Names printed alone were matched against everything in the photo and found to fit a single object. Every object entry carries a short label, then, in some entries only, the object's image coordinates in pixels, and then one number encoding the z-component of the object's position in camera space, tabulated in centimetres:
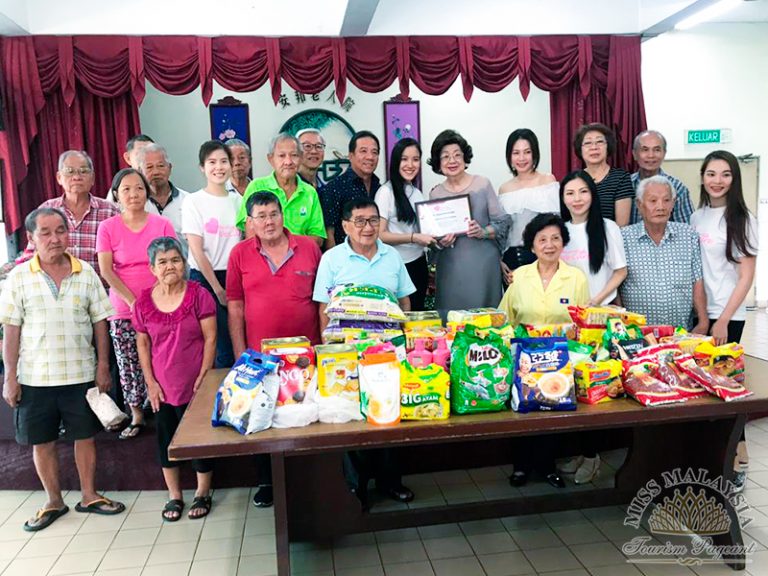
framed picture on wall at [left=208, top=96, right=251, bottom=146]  713
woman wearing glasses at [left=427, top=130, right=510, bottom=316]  337
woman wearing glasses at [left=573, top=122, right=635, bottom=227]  356
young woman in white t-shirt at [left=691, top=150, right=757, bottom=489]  309
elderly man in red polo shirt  281
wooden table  193
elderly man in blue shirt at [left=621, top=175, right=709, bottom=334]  301
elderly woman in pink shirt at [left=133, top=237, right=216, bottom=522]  283
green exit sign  772
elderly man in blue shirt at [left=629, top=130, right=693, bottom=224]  365
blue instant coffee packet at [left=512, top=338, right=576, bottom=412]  206
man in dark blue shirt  359
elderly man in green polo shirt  330
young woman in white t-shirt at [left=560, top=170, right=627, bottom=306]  304
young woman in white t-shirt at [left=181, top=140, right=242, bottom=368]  331
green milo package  204
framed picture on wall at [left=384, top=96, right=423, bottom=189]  752
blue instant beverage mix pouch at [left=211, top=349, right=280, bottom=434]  194
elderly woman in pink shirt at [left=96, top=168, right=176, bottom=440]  313
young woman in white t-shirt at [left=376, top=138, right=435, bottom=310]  342
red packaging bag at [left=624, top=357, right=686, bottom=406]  210
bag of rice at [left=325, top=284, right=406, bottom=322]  246
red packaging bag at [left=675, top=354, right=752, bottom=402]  212
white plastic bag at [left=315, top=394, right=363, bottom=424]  203
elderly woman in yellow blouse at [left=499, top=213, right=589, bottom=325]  277
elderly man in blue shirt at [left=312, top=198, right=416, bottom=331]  280
